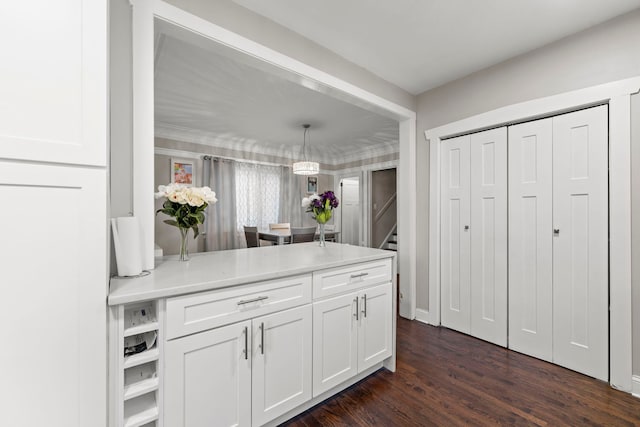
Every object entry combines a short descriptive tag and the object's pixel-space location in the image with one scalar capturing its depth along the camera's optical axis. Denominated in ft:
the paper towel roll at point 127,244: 3.96
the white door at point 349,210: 22.15
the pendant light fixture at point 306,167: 14.71
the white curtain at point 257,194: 17.97
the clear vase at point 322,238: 7.45
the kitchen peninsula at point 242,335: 3.56
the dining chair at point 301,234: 14.51
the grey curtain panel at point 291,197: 19.84
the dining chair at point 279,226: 18.57
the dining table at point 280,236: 14.75
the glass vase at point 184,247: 5.18
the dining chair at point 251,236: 15.51
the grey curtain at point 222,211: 16.65
